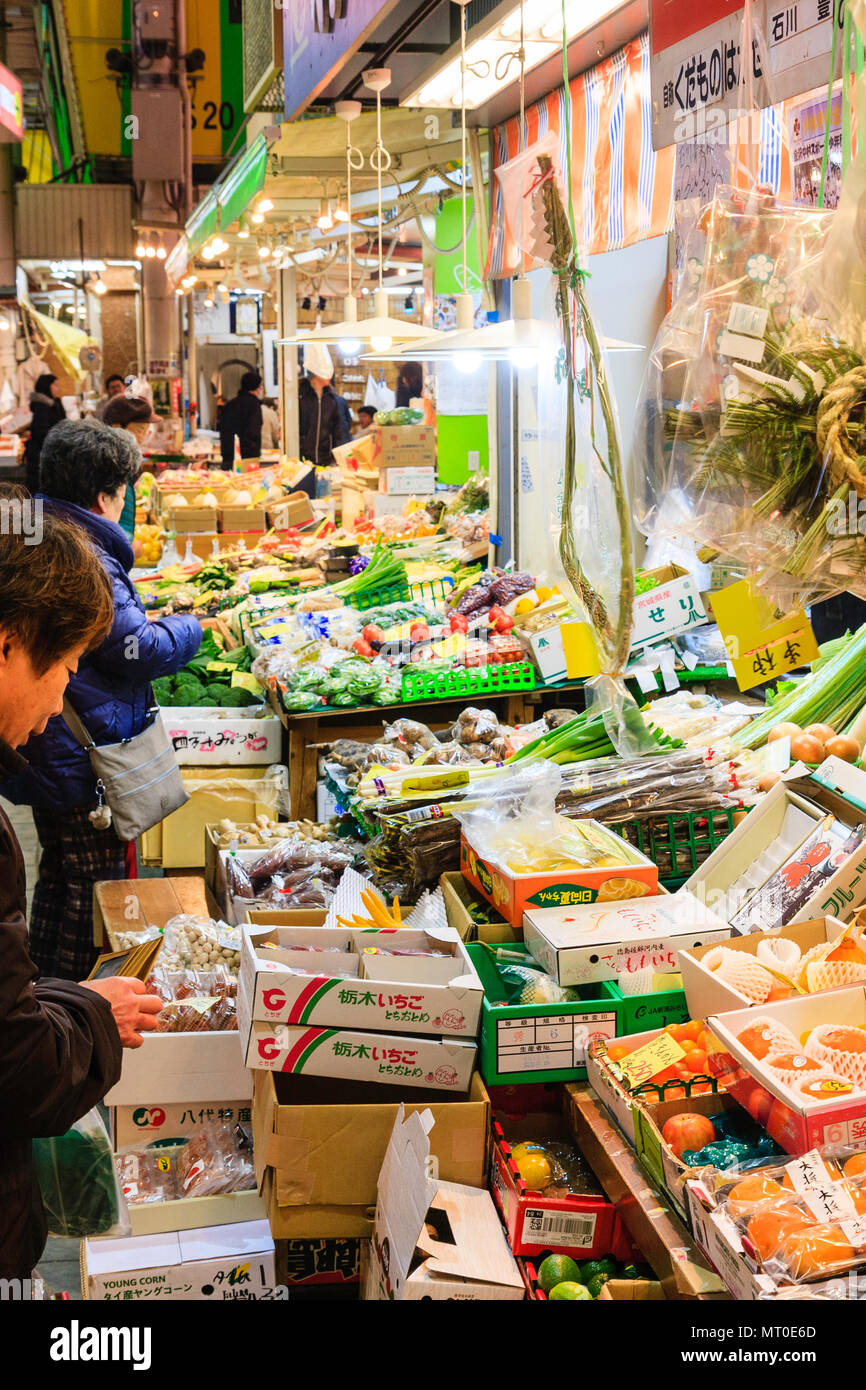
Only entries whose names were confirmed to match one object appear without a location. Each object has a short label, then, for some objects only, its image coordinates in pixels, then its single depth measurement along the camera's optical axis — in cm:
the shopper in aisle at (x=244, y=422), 1509
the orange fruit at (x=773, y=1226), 170
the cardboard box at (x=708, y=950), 228
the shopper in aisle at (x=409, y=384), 1781
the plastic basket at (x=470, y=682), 512
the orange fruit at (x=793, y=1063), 192
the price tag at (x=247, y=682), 603
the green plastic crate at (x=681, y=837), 314
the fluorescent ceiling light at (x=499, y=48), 363
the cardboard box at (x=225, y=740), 535
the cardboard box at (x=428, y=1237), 204
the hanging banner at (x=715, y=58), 222
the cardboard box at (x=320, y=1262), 246
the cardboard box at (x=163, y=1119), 269
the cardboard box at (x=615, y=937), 250
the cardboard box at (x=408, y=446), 967
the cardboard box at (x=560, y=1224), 225
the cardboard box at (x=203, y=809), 530
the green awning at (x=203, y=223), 1092
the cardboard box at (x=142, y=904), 376
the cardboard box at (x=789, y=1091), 181
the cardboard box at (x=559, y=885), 273
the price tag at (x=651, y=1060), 224
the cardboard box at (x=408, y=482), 947
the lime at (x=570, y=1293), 210
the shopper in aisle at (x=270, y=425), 2052
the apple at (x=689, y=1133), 203
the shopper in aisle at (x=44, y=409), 1095
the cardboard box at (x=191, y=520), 1100
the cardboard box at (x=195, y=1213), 254
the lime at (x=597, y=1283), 216
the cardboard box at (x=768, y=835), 277
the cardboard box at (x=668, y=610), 465
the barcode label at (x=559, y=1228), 225
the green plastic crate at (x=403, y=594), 667
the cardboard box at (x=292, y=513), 1053
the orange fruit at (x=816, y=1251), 165
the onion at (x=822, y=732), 320
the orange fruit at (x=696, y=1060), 223
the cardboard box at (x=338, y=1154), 231
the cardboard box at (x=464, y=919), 275
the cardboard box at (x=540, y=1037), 238
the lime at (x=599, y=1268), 221
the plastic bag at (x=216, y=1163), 265
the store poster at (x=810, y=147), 286
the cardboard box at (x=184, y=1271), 241
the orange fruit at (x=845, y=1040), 197
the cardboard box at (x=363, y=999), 234
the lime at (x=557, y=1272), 218
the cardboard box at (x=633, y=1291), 195
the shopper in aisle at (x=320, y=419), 1482
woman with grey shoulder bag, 385
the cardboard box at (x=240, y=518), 1120
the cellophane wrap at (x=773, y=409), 171
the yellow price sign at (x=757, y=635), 227
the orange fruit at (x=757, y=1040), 199
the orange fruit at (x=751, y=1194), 179
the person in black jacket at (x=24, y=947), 183
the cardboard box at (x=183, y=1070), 264
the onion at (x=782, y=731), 336
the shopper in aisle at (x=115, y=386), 1391
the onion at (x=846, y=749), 300
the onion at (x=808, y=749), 314
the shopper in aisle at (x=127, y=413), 782
